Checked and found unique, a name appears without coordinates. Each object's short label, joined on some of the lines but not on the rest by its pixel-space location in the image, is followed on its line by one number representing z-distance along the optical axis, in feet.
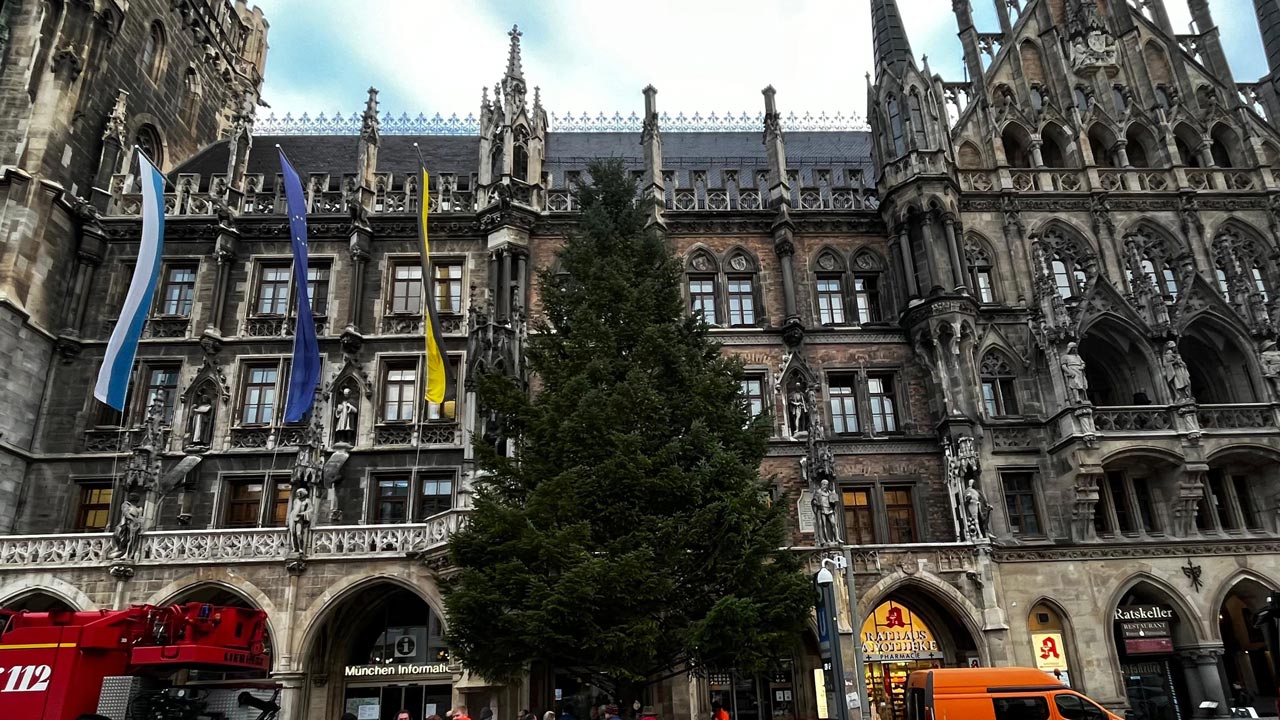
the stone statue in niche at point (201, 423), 75.42
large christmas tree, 44.11
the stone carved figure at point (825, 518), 68.23
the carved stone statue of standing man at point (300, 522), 66.28
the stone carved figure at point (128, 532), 65.36
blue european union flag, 69.87
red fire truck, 32.17
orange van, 47.78
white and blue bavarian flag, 67.21
